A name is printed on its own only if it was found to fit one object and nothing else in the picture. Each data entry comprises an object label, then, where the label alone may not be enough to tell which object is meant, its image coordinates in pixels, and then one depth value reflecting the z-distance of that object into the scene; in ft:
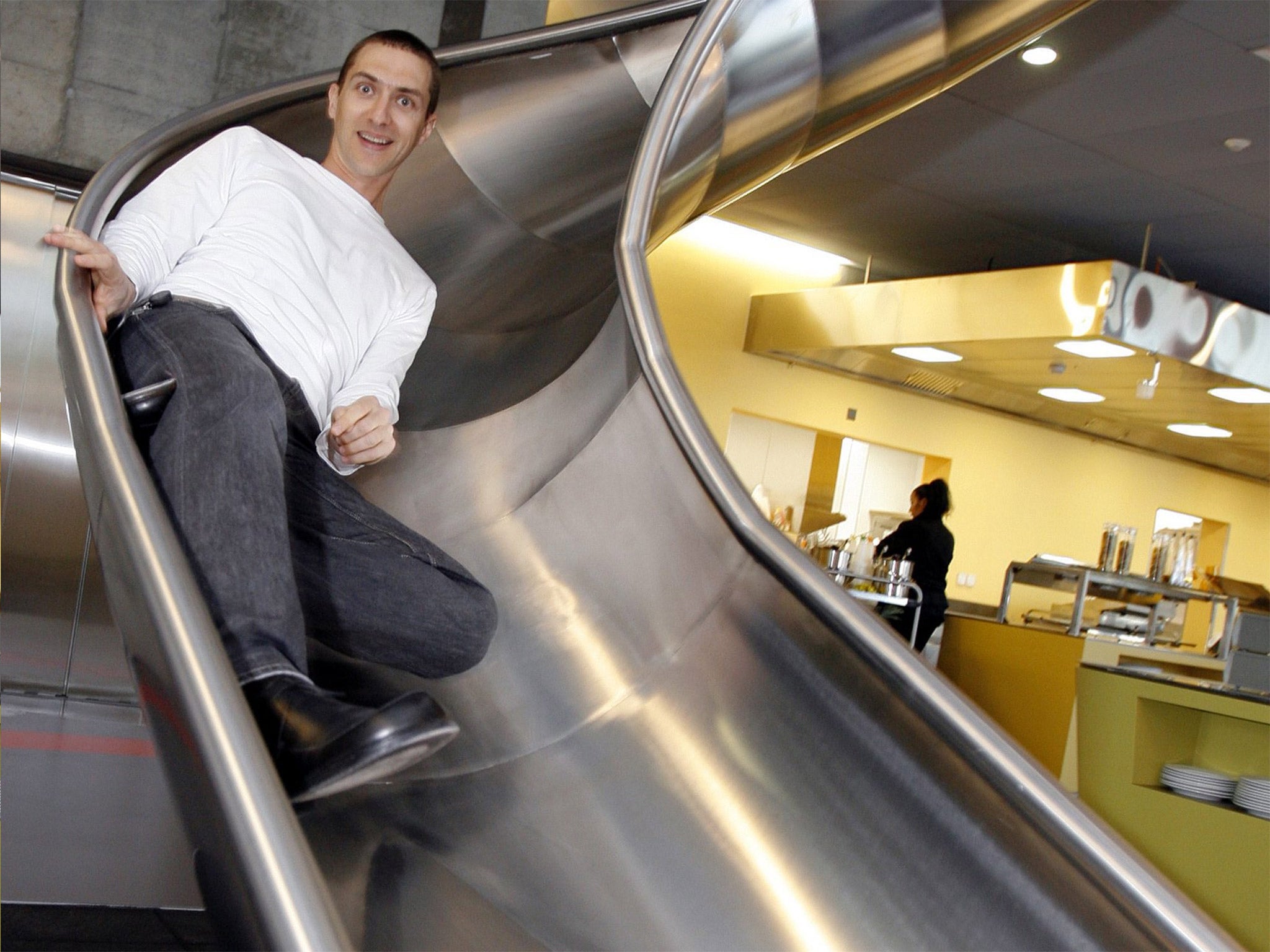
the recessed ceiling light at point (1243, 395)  20.74
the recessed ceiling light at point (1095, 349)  18.58
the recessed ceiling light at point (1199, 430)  26.27
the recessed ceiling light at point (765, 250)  24.18
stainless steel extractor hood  17.89
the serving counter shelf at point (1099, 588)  18.61
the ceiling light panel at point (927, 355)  22.26
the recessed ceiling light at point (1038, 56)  14.11
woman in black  19.75
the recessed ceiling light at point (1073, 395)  23.98
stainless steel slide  3.89
